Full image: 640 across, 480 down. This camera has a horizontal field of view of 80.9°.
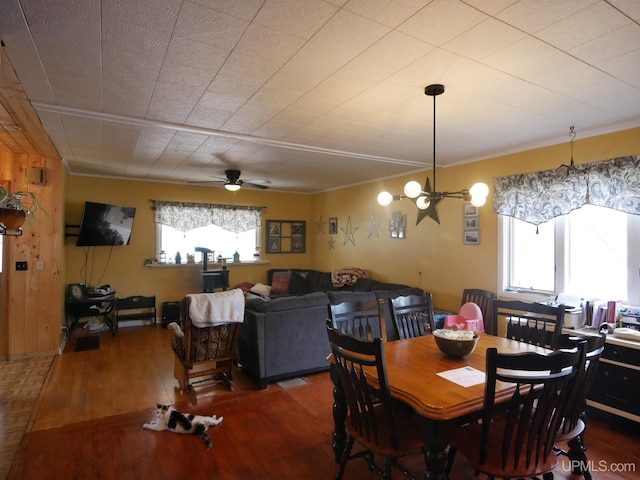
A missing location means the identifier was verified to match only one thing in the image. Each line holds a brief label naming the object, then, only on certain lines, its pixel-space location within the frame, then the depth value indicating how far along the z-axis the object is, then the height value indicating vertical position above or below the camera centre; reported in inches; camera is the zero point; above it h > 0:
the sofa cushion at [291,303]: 143.7 -23.4
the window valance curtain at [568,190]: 125.8 +21.5
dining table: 65.4 -27.3
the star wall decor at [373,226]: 243.4 +12.3
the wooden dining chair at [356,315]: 105.8 -20.6
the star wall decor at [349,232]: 265.7 +9.0
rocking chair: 132.3 -38.8
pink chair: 135.5 -27.8
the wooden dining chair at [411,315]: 115.7 -22.3
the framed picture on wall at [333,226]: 285.9 +14.4
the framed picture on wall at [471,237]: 179.6 +4.2
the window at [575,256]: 132.4 -3.8
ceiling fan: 208.8 +34.5
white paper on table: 74.5 -27.1
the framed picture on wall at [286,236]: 303.4 +6.7
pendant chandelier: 102.7 +15.5
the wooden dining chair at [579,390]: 68.1 -26.9
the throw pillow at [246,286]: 272.8 -31.1
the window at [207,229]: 263.1 +11.0
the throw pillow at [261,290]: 269.0 -33.1
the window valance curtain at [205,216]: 261.1 +20.5
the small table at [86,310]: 207.8 -37.6
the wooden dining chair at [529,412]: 60.4 -28.5
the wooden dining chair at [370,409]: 69.3 -32.2
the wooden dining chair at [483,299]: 167.3 -25.0
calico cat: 109.3 -53.3
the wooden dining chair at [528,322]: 104.4 -22.5
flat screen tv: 221.1 +10.8
